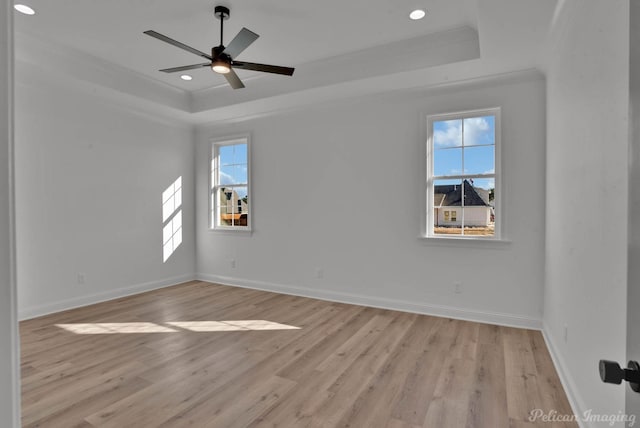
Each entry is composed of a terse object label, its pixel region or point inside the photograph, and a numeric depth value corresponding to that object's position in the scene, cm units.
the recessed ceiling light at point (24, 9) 301
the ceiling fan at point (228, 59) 282
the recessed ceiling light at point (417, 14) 311
